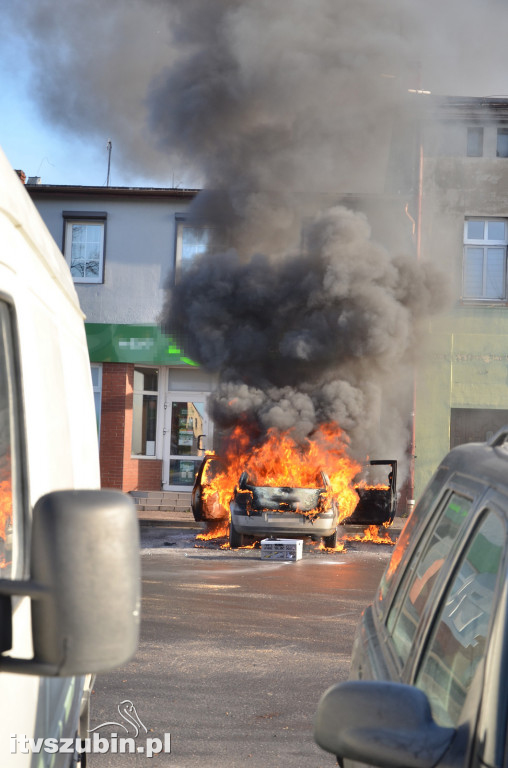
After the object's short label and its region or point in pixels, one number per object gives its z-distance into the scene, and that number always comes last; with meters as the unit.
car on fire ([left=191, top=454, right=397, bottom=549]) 12.42
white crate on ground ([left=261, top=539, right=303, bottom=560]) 11.64
